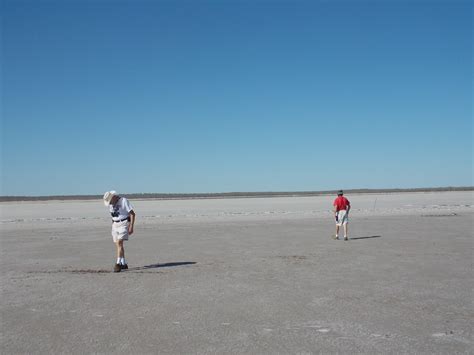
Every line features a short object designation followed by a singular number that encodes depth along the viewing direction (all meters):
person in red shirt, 16.54
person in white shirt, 11.00
